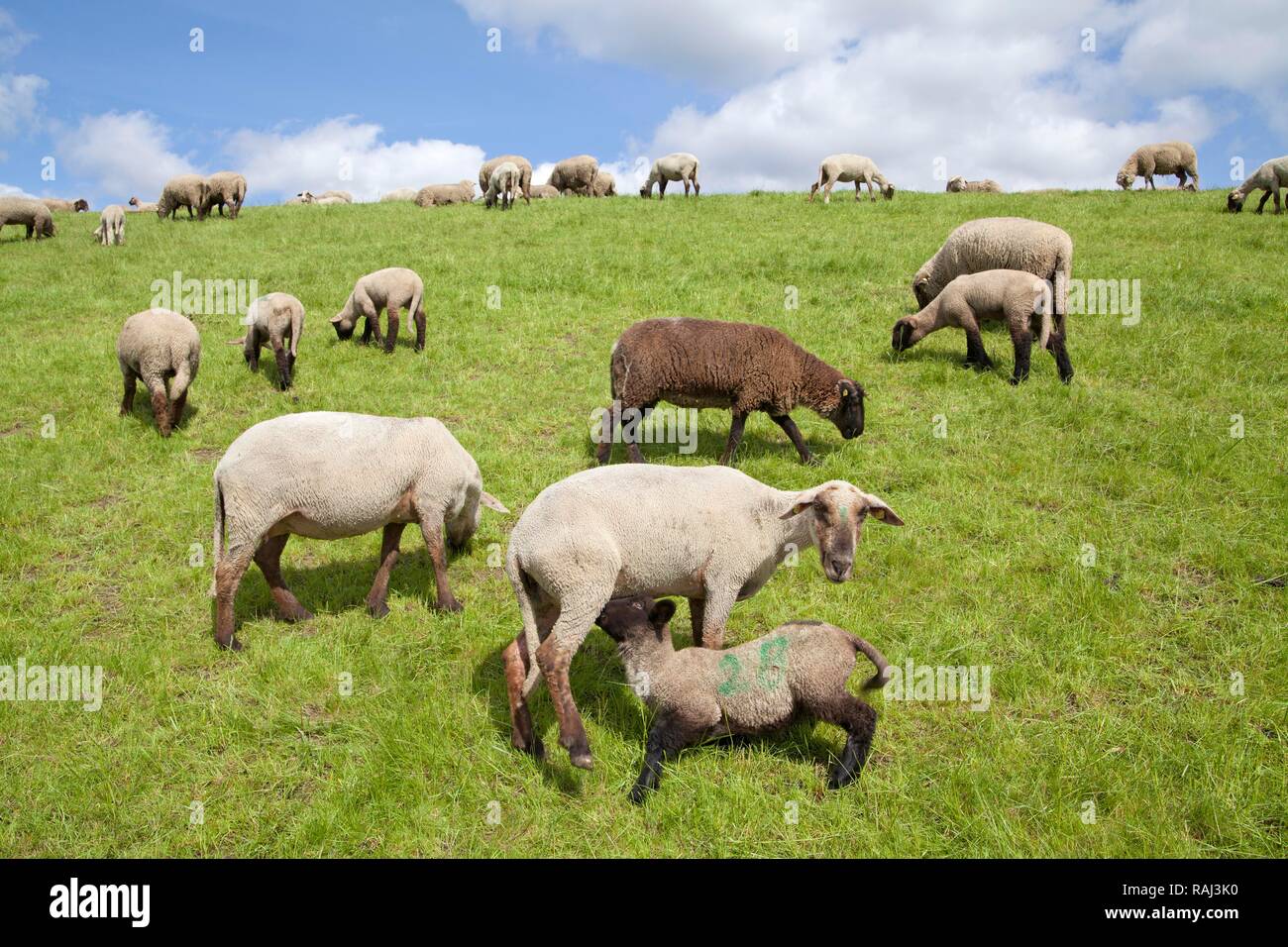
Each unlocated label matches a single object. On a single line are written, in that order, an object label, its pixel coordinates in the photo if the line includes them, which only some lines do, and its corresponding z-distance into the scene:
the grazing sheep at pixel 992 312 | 10.39
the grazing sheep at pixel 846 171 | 26.64
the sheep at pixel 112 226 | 22.55
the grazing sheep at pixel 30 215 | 24.53
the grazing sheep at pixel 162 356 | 9.62
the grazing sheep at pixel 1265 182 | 20.34
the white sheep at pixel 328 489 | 5.58
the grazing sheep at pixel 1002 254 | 11.59
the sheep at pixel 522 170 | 27.86
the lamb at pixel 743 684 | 4.14
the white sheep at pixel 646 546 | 4.25
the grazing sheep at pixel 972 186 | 34.91
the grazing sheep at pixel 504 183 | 25.91
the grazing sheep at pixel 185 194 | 26.38
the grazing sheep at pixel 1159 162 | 29.81
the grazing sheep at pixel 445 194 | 32.72
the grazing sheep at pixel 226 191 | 26.59
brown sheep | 8.74
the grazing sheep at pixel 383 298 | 12.74
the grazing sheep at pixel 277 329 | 11.18
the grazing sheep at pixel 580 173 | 35.09
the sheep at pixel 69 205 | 38.19
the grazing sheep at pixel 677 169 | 31.38
